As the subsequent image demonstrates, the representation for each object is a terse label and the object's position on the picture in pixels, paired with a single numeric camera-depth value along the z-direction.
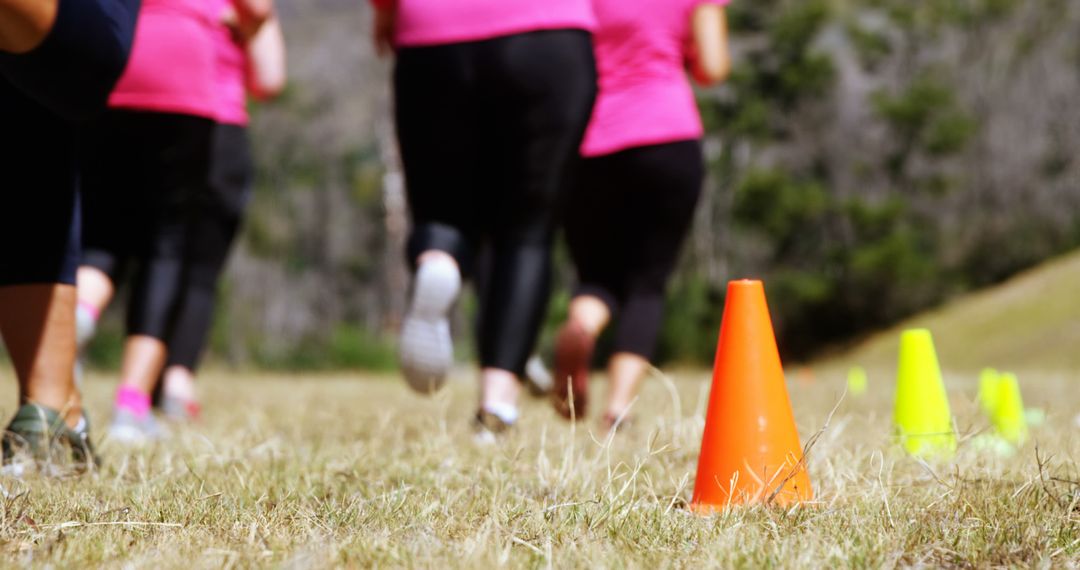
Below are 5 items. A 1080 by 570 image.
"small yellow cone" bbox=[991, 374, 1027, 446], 6.04
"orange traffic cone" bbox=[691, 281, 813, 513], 3.62
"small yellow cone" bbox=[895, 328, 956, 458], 5.32
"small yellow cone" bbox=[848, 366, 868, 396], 13.64
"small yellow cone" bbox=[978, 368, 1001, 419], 7.06
